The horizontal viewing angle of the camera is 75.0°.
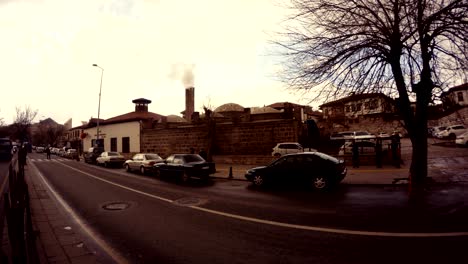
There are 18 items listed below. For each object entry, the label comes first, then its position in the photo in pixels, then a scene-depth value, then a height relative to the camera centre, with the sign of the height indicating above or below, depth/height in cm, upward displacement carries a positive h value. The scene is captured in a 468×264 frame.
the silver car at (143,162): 2102 -125
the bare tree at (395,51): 1091 +345
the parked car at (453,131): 3494 +111
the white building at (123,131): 3809 +195
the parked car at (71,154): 4313 -119
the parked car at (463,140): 2580 +5
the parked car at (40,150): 7481 -94
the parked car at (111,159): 2805 -129
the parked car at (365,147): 2012 -34
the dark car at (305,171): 1193 -115
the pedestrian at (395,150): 1809 -51
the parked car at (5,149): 3115 -24
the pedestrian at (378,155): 1783 -78
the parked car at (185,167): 1612 -126
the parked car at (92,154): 3343 -99
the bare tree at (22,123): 6096 +486
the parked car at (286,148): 2425 -41
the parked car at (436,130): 4207 +154
